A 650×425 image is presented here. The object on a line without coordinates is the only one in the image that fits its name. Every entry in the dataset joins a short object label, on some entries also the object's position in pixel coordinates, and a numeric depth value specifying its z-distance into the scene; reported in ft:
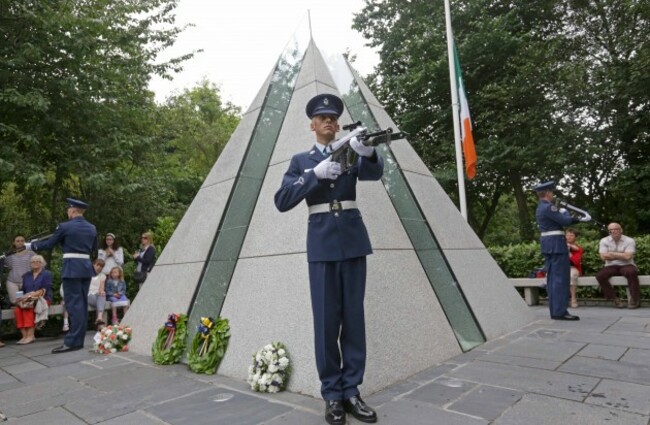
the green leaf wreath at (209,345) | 11.92
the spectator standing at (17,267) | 21.86
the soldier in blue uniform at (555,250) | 18.43
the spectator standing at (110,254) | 24.39
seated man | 21.93
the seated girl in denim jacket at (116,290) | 23.73
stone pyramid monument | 11.15
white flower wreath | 9.98
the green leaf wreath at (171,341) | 13.42
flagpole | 28.99
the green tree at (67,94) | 22.61
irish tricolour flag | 28.66
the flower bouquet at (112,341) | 16.05
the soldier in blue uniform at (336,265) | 8.50
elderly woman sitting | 20.84
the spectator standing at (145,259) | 24.80
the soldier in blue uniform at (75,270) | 17.74
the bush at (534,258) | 24.16
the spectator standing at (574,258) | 23.97
